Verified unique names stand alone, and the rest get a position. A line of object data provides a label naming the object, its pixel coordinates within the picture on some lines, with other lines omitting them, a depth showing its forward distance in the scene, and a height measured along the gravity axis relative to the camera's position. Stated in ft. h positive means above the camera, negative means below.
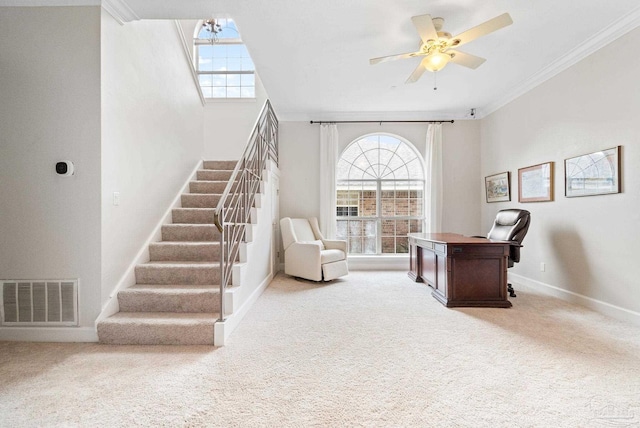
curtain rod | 17.98 +5.83
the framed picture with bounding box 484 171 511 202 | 15.46 +1.59
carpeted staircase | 7.75 -2.23
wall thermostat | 8.00 +1.33
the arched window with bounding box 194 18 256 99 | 20.07 +10.35
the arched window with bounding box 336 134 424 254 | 18.71 +1.46
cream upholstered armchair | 14.38 -1.94
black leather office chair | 11.88 -0.64
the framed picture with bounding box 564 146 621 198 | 9.67 +1.48
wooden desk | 10.70 -2.13
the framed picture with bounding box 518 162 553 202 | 12.57 +1.47
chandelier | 18.47 +12.21
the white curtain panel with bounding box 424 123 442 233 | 17.72 +2.44
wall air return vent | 8.11 -2.36
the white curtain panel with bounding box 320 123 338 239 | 17.67 +2.40
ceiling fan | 7.79 +5.13
